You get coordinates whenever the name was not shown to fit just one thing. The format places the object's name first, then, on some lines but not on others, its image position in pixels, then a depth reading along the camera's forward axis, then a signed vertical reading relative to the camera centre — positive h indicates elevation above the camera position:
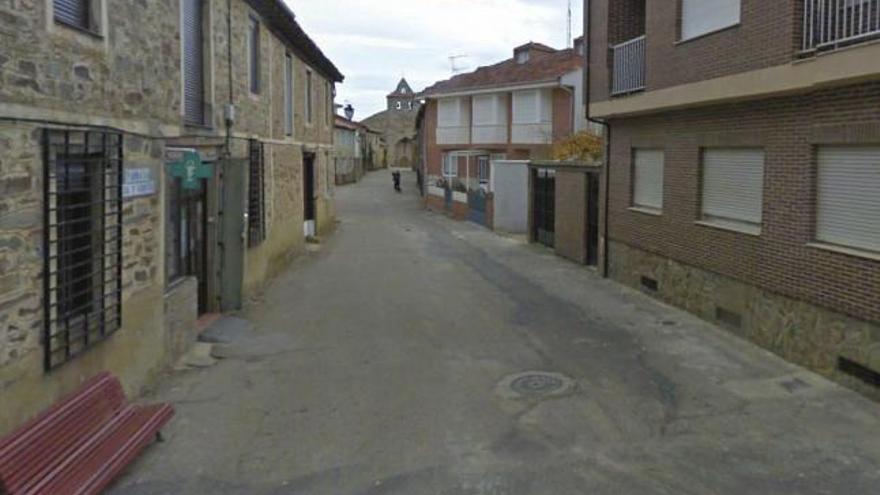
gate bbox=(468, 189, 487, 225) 27.93 -0.21
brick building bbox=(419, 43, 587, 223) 32.09 +3.90
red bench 4.50 -1.70
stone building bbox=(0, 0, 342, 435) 5.26 +0.10
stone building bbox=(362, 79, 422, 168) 86.56 +8.46
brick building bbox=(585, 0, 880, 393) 7.78 +0.46
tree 20.41 +1.53
